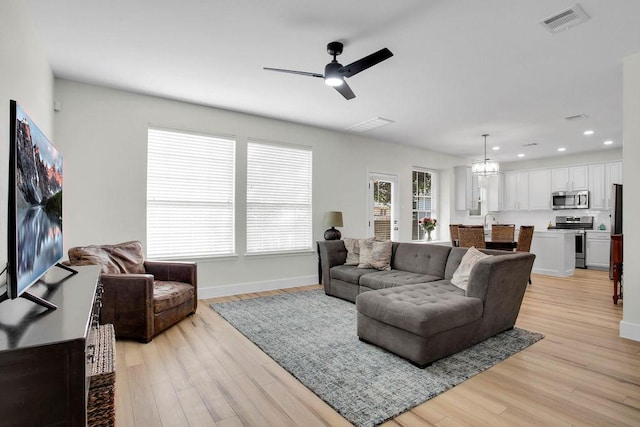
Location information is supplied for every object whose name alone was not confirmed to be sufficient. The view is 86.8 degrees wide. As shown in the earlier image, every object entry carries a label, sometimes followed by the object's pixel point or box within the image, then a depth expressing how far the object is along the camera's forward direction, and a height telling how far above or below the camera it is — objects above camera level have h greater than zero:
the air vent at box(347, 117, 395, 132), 5.30 +1.47
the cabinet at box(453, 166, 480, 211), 8.03 +0.64
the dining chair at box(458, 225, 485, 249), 5.51 -0.35
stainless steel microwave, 7.60 +0.37
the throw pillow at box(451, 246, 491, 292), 3.34 -0.53
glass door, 6.61 +0.16
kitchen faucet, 8.93 -0.08
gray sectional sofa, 2.54 -0.76
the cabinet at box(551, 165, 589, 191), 7.64 +0.86
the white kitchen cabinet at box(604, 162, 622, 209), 7.15 +0.83
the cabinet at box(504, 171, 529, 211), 8.61 +0.63
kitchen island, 6.31 -0.70
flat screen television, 1.23 +0.03
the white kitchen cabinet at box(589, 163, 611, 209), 7.38 +0.63
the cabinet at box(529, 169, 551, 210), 8.20 +0.64
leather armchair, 3.03 -0.77
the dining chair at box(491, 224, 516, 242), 5.74 -0.31
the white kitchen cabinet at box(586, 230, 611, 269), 7.15 -0.72
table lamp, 5.47 -0.14
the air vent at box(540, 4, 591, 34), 2.43 +1.46
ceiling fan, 2.59 +1.20
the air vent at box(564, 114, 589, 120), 4.89 +1.45
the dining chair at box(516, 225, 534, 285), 5.76 -0.39
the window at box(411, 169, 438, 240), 7.57 +0.36
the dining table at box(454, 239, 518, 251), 5.63 -0.50
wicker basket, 1.64 -0.89
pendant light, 6.21 +0.88
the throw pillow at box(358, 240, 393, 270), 4.50 -0.55
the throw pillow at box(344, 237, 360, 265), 4.82 -0.53
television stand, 1.03 -0.50
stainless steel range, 7.38 -0.28
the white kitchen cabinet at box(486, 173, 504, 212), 8.95 +0.59
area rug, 2.10 -1.14
